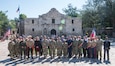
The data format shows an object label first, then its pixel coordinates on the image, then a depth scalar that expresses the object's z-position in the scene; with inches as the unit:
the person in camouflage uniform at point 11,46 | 336.1
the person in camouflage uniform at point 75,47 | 345.1
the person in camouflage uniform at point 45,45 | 340.7
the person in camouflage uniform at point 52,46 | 340.8
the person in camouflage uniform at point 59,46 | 341.9
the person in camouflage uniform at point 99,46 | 330.7
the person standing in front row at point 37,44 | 341.8
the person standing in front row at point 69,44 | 344.4
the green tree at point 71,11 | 1772.0
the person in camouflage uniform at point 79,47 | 346.0
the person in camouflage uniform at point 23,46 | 335.6
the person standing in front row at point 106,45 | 325.8
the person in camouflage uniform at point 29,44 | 336.7
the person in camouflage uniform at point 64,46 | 345.1
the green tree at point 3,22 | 1180.7
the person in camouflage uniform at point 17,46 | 338.0
